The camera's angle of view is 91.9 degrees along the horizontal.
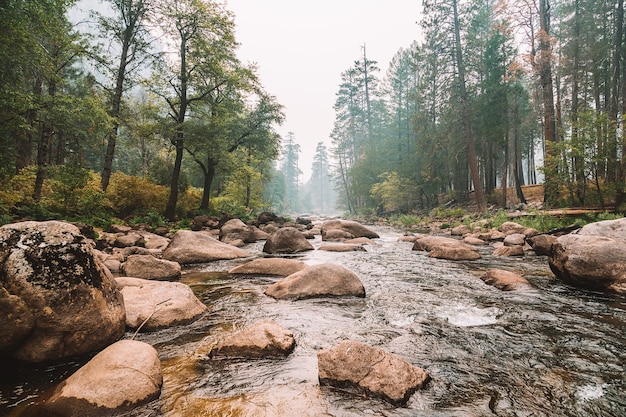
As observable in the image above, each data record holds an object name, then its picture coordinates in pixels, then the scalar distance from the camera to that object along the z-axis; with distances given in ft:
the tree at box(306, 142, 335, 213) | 322.55
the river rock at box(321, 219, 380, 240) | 47.57
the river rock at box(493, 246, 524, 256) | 26.89
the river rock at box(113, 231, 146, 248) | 29.30
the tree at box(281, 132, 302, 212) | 262.67
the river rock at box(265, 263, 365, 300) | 15.97
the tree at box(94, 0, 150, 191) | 48.42
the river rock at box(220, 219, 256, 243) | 40.50
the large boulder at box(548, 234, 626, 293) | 15.42
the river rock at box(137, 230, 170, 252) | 31.23
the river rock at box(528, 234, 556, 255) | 26.27
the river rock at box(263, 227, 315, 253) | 32.99
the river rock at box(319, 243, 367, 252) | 32.96
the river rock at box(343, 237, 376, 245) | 37.57
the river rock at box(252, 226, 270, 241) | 44.60
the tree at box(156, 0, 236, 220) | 49.19
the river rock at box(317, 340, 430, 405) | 7.37
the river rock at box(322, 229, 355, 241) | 44.86
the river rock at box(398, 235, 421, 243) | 41.16
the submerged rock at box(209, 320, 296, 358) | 9.54
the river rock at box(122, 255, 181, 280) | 19.19
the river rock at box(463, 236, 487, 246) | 35.64
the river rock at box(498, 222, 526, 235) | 37.08
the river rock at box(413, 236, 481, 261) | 26.61
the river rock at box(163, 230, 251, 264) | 25.82
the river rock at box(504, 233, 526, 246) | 30.88
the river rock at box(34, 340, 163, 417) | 6.63
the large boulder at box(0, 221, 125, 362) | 8.31
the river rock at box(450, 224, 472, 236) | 46.73
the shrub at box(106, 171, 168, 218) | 49.24
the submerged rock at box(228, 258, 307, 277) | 21.49
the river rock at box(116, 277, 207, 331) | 11.76
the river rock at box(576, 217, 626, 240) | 19.44
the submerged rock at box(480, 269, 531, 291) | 16.60
